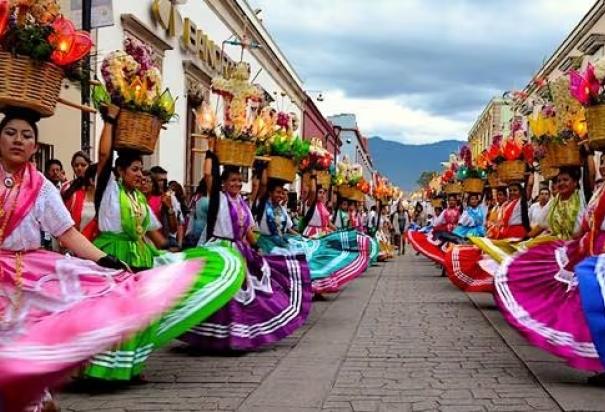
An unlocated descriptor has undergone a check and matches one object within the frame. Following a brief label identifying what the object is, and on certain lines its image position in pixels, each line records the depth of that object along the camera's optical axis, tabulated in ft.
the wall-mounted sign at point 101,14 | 33.04
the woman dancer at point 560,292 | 19.10
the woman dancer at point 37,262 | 12.29
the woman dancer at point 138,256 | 19.07
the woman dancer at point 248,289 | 24.56
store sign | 60.54
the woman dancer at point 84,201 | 22.04
